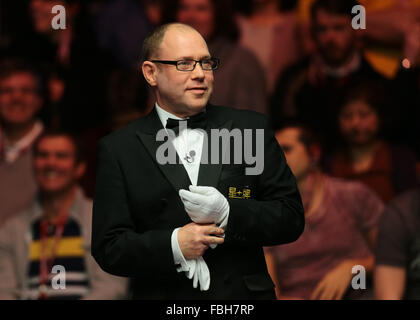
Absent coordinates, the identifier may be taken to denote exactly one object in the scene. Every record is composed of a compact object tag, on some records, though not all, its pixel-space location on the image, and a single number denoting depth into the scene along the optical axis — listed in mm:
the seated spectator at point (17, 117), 12586
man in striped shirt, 10969
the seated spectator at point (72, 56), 12664
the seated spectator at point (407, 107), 12055
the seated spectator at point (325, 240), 11117
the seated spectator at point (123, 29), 12719
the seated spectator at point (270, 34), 12523
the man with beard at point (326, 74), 12242
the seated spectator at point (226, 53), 11875
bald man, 5621
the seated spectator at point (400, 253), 10781
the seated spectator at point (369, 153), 11937
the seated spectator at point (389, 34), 12219
